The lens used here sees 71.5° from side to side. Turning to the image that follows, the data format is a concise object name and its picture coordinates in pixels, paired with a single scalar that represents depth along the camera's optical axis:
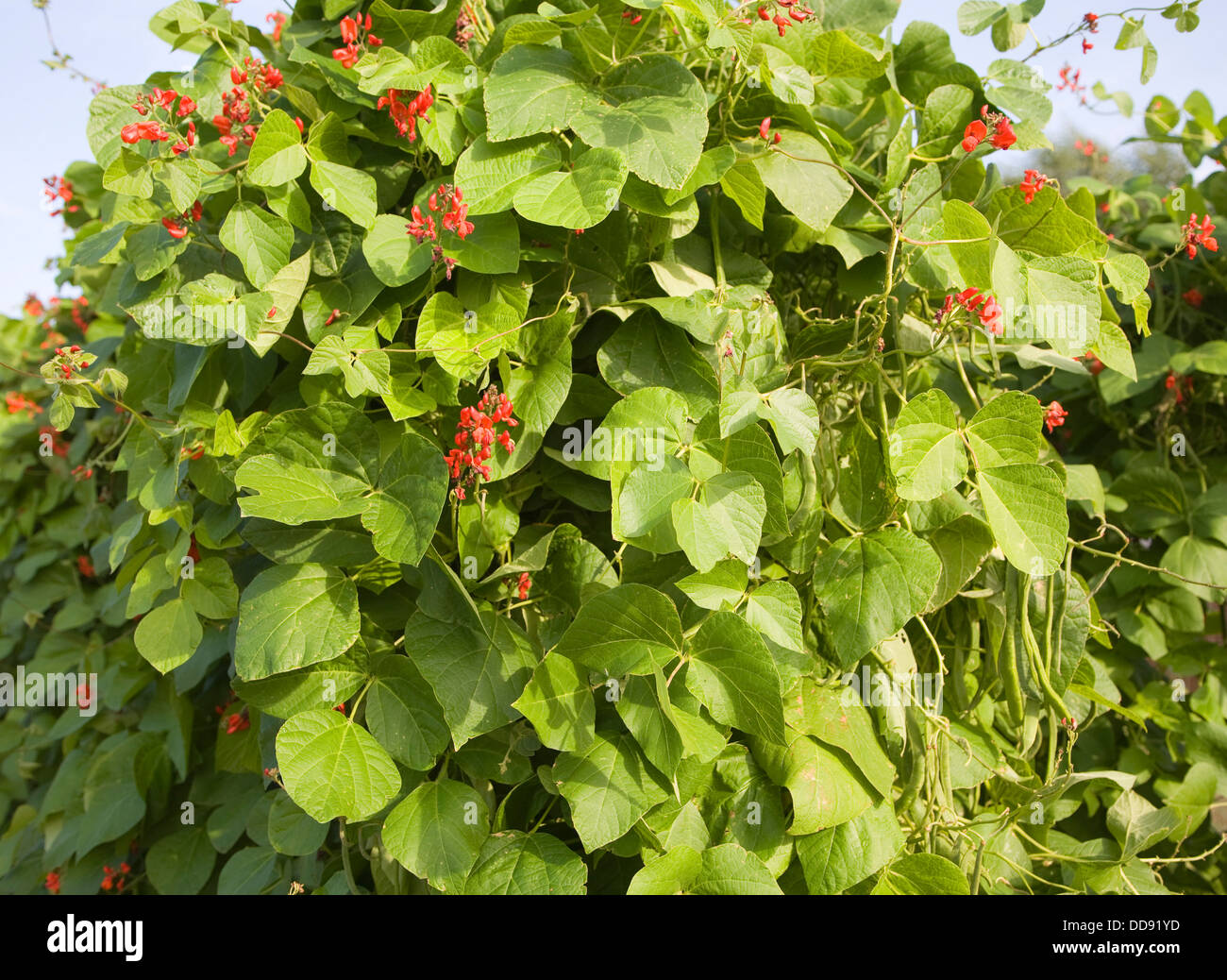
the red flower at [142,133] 0.97
